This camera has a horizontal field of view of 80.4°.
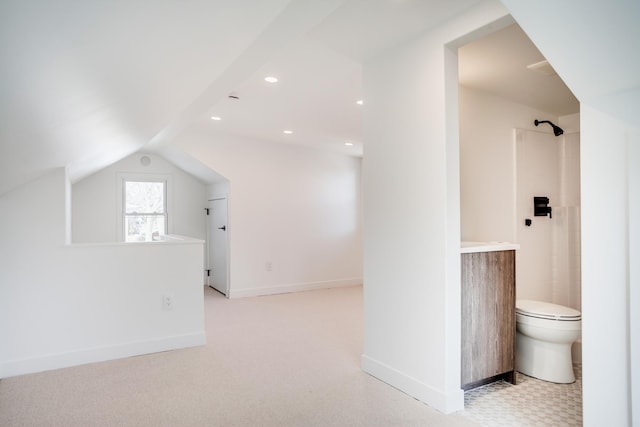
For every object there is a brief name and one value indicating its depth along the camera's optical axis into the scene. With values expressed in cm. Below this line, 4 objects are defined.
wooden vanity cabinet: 244
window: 579
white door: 570
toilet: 257
